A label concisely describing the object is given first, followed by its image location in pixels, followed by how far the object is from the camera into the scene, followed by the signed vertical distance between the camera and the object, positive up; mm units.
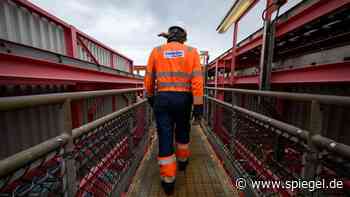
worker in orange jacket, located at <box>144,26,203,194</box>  1611 -8
